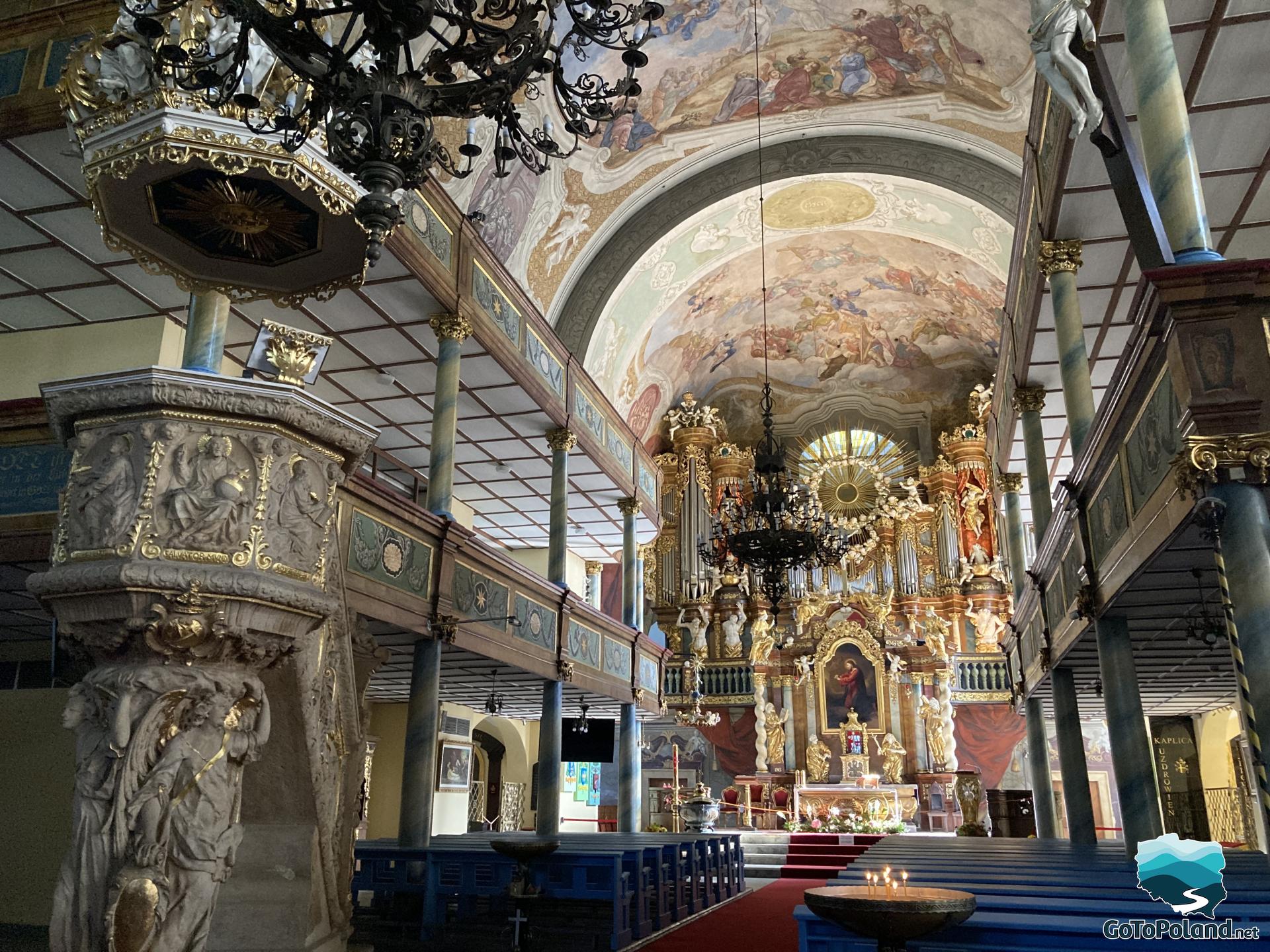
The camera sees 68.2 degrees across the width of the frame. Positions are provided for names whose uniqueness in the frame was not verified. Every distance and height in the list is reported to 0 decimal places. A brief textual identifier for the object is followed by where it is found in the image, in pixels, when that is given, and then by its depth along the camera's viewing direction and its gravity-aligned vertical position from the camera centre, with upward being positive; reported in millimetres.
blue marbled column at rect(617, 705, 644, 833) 16516 -98
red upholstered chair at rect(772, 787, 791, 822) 20531 -663
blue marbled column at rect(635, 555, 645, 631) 18031 +3191
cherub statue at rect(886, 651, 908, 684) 21250 +2193
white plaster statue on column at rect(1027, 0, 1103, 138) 6258 +4589
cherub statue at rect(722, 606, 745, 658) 22625 +3159
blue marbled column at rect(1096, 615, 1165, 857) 6777 +230
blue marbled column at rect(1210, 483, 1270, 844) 4375 +825
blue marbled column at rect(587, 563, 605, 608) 23406 +4440
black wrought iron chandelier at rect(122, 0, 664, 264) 4324 +3270
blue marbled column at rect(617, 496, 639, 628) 17609 +3797
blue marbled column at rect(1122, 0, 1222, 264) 5145 +3518
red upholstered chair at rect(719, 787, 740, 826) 20047 -721
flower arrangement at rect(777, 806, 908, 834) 18312 -1081
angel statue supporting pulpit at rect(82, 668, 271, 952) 4078 -204
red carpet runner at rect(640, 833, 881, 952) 8664 -1614
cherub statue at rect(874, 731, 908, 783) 20562 +212
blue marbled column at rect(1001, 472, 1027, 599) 13703 +3449
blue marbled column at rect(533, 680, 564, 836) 13102 +122
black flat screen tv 17469 +405
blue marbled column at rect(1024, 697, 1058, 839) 11828 -219
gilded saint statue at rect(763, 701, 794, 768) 21500 +771
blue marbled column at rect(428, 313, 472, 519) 10398 +3887
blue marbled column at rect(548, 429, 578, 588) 14234 +3910
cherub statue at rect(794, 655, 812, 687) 21875 +2169
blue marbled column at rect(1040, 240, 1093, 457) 8250 +3748
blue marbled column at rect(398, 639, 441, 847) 9383 +84
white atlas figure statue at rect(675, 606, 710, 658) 22547 +3065
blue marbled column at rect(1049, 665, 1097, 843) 9445 +36
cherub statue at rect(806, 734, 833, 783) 20984 +132
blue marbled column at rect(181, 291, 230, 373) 7559 +3393
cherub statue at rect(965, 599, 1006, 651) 21578 +3158
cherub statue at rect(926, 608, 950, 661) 21016 +2833
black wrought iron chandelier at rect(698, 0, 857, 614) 13492 +3451
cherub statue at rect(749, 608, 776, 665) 22047 +2881
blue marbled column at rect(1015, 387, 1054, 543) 10750 +3589
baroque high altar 20797 +3230
